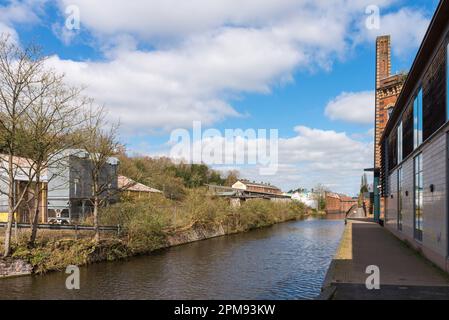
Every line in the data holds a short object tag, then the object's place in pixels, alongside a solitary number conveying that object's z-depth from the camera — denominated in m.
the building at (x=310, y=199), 102.69
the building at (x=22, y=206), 24.39
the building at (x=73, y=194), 25.63
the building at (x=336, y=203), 113.19
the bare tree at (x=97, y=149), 22.25
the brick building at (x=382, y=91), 41.50
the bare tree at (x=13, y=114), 16.88
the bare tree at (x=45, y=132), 17.59
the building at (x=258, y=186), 107.62
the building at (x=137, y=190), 34.03
